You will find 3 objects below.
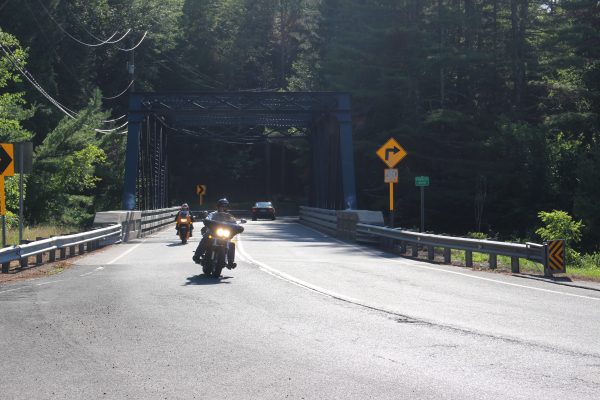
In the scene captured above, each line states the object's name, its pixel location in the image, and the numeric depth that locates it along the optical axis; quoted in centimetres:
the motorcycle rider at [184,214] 2819
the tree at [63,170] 4012
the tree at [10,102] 3288
